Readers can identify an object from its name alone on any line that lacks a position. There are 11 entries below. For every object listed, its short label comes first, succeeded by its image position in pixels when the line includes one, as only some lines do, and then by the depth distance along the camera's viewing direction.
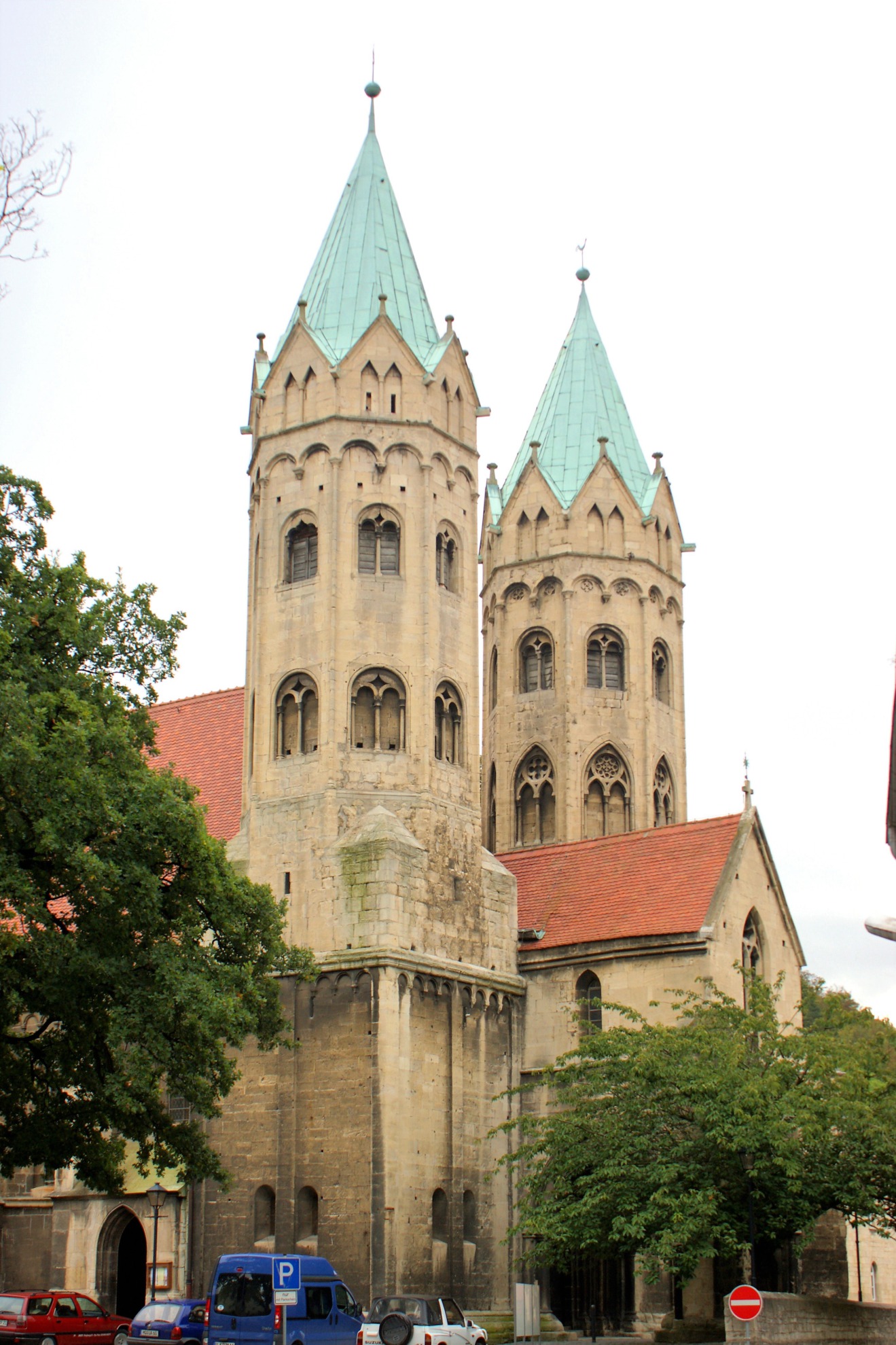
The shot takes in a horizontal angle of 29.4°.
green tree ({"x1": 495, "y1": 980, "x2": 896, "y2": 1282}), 27.64
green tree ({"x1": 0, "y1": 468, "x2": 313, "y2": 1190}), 23.36
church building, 32.69
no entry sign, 21.30
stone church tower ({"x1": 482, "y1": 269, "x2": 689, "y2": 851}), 48.28
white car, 25.11
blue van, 24.88
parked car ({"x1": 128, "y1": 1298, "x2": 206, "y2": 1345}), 26.91
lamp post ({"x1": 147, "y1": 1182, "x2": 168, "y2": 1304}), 31.42
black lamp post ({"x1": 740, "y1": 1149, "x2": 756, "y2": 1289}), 26.20
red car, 26.73
